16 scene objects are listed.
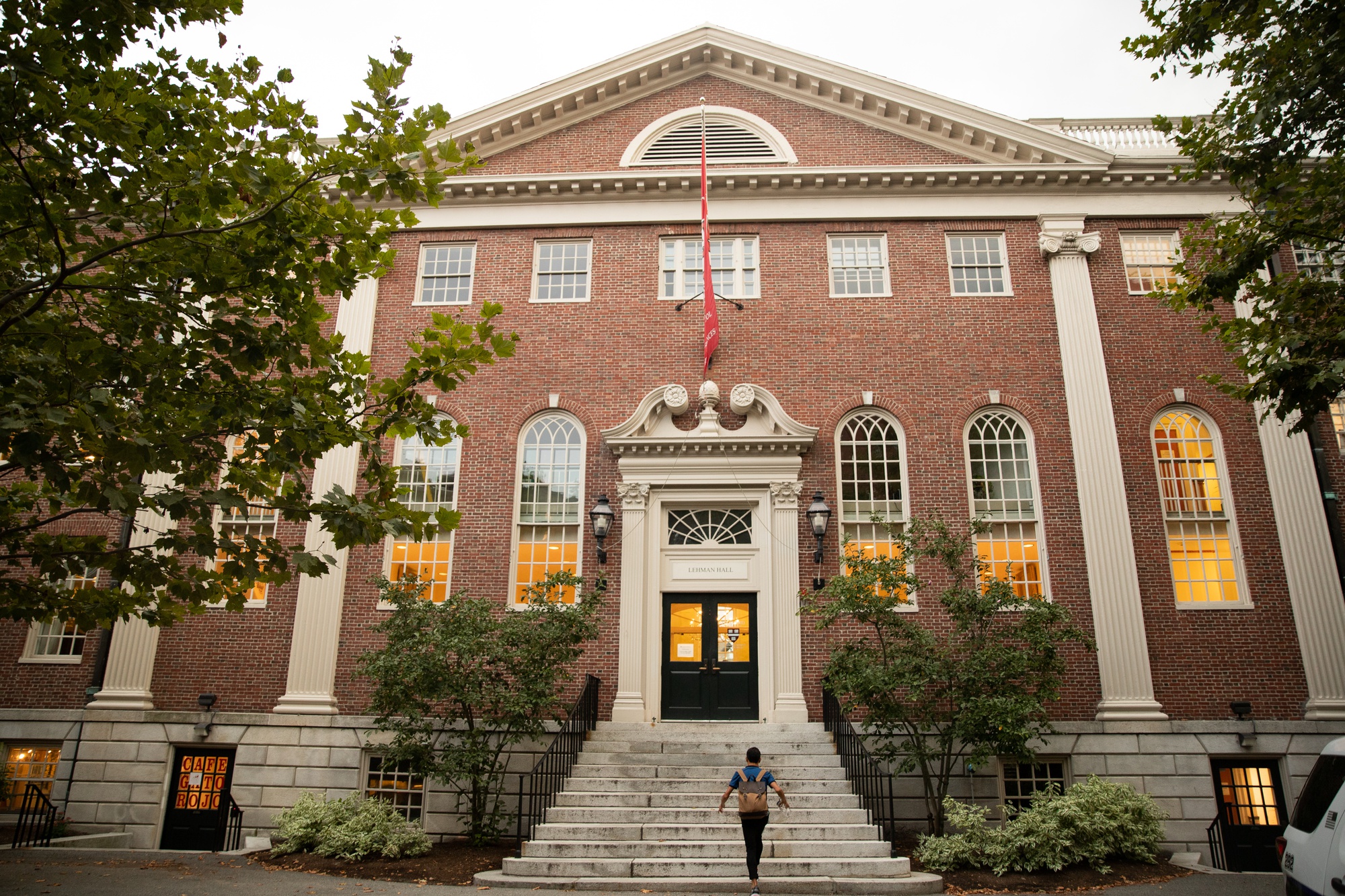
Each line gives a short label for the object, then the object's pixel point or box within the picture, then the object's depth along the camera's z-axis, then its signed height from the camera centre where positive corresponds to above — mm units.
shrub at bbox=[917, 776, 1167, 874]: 11414 -1413
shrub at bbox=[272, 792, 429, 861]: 12094 -1488
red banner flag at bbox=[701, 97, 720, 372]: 15711 +7212
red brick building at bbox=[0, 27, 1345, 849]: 14688 +5045
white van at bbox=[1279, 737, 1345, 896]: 7094 -903
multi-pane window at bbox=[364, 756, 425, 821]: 14414 -1054
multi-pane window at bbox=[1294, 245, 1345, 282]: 16219 +8504
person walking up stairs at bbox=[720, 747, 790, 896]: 9500 -880
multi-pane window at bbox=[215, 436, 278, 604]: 15805 +3545
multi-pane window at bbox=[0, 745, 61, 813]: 15345 -830
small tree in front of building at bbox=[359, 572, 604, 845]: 12539 +708
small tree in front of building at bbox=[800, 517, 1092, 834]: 12172 +845
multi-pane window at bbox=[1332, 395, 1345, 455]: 15773 +5370
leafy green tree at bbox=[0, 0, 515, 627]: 7059 +3898
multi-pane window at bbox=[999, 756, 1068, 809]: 14086 -794
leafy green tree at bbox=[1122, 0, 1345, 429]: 10125 +6993
